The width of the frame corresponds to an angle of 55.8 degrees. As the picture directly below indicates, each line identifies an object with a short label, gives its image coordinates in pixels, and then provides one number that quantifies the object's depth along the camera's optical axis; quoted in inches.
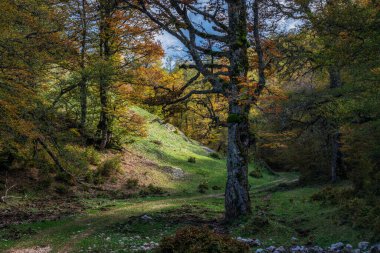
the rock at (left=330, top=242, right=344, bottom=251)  341.7
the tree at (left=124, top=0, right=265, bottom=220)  524.4
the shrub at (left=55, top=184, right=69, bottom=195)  781.3
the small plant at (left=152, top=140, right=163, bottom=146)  1416.2
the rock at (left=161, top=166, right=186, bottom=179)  1158.8
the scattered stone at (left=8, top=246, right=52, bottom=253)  376.5
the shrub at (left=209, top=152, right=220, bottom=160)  1689.7
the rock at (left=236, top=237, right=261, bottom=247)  376.4
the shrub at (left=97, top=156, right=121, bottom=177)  951.4
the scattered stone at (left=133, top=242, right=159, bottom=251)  341.1
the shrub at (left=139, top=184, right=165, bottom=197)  885.2
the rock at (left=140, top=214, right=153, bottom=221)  524.8
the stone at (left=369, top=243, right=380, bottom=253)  304.9
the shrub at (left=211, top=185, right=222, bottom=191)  1056.2
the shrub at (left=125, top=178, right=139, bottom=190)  936.3
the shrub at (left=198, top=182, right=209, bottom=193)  1002.5
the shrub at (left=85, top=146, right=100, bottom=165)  988.1
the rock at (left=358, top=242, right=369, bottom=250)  330.0
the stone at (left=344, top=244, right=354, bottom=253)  325.4
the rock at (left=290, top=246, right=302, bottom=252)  334.2
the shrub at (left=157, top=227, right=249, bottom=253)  276.4
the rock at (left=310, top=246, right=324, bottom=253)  334.2
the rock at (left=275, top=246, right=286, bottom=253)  331.8
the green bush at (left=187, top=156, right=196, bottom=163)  1375.9
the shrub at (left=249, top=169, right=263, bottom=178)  1449.3
